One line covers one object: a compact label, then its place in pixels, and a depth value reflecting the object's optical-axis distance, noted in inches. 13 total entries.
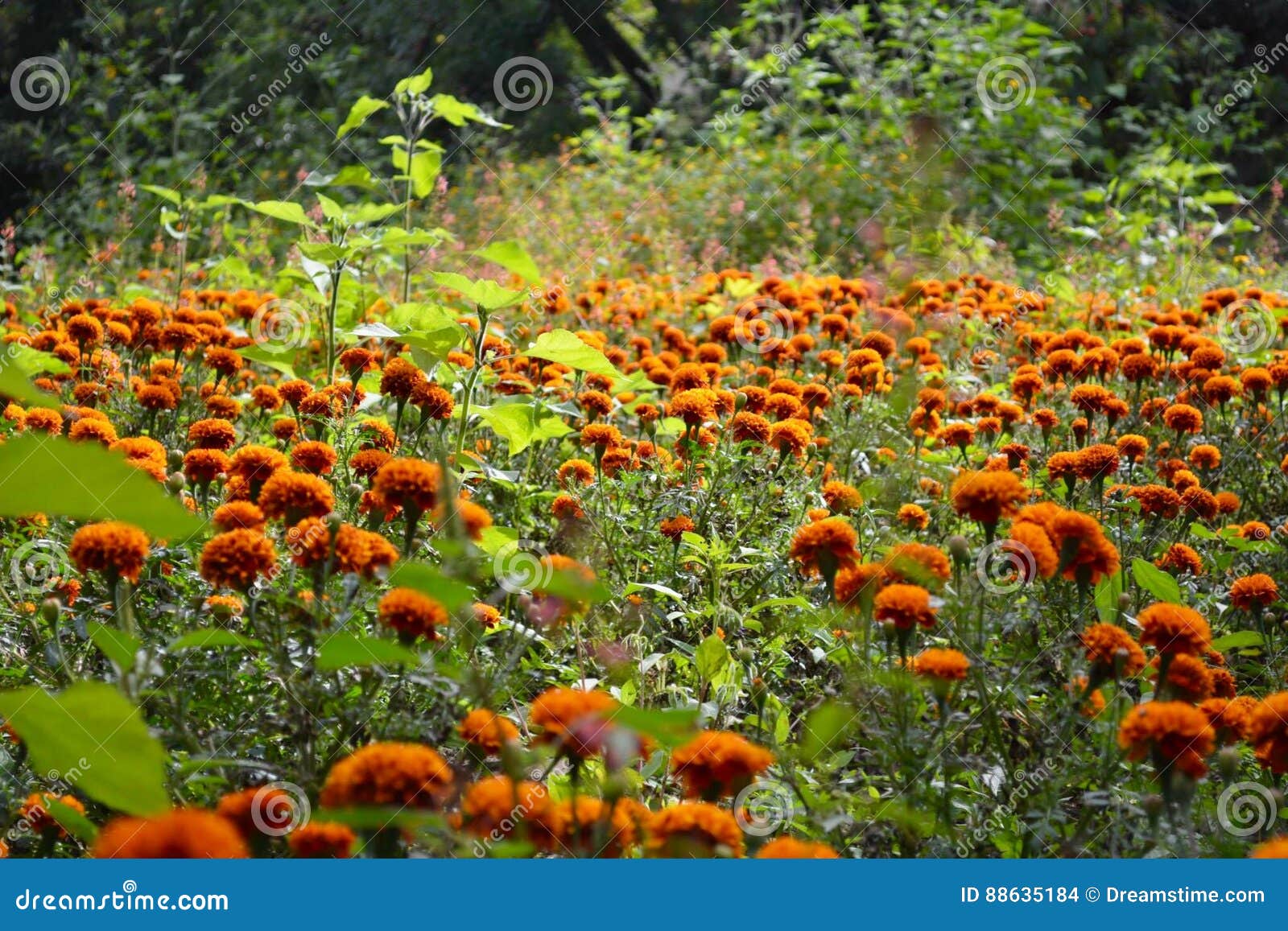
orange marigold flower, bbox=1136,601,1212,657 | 125.8
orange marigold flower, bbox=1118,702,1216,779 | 121.5
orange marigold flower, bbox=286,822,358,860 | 117.1
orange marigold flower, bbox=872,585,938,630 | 125.8
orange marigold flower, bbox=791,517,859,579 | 131.9
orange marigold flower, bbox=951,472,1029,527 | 129.8
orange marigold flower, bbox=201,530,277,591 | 123.8
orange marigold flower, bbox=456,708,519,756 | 120.2
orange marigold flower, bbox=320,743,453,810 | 115.6
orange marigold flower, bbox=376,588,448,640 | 122.4
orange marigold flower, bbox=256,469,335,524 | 127.9
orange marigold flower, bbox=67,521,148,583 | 124.9
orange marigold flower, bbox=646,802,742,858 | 118.6
